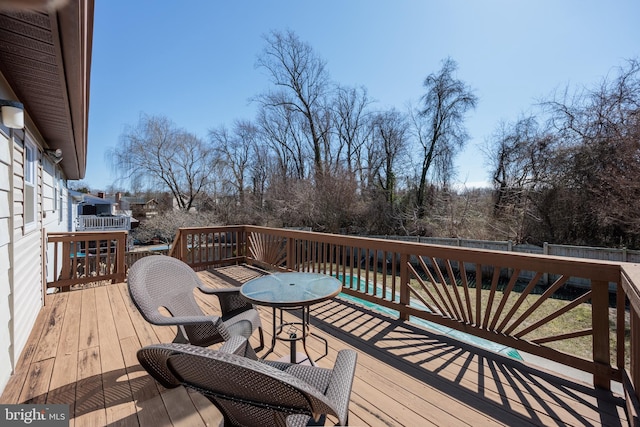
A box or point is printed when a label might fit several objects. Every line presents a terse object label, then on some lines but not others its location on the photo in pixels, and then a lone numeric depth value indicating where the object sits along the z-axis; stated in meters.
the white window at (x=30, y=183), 3.24
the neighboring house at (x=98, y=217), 15.55
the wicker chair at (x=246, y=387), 0.84
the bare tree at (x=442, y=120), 11.84
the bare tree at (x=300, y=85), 14.09
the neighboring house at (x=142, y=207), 20.73
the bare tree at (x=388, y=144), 13.75
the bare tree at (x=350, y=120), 15.36
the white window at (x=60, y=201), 6.81
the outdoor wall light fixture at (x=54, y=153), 4.47
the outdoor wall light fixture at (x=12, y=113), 1.97
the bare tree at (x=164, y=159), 17.83
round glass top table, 2.01
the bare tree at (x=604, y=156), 6.40
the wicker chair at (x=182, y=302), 1.88
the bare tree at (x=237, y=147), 17.75
